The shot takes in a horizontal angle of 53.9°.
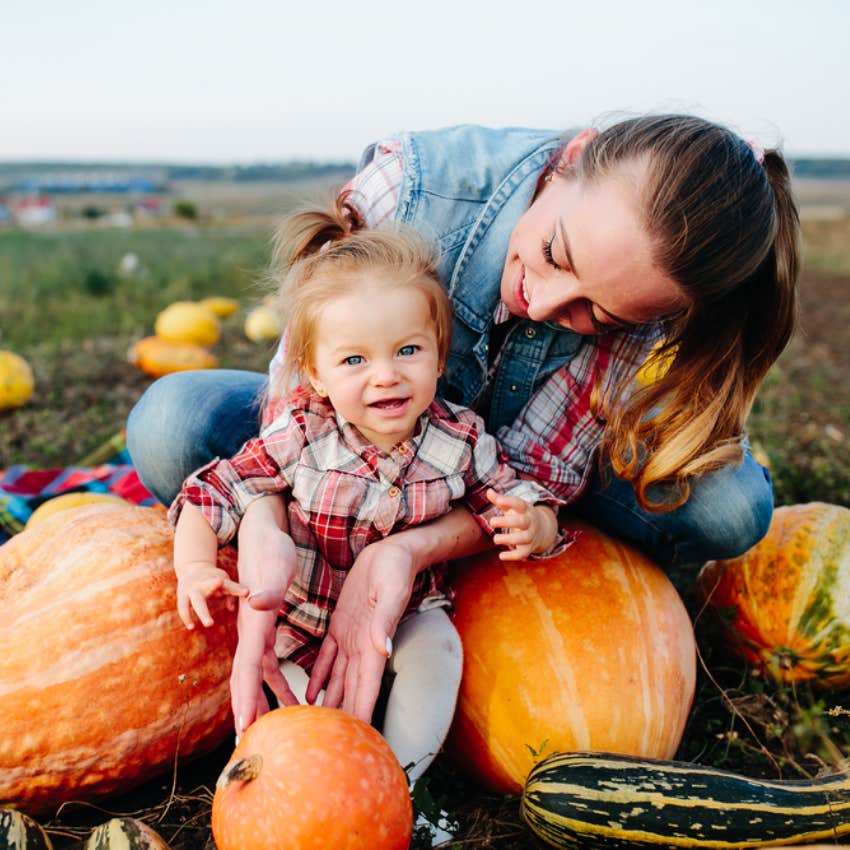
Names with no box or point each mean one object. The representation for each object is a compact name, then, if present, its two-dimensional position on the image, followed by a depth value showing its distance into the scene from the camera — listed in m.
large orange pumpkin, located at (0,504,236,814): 1.87
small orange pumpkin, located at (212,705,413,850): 1.49
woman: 1.92
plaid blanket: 3.12
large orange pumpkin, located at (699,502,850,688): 2.41
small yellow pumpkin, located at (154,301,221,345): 6.51
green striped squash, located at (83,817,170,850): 1.61
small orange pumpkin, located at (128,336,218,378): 5.60
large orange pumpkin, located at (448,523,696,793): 2.03
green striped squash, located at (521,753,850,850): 1.68
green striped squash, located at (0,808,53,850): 1.59
